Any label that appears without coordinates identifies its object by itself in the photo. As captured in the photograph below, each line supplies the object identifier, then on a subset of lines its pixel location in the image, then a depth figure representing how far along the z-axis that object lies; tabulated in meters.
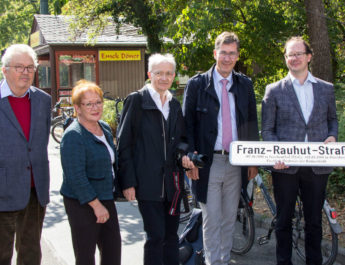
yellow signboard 20.25
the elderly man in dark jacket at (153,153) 3.19
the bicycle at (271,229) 3.92
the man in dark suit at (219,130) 3.48
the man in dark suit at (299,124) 3.49
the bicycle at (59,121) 11.80
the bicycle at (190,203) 5.53
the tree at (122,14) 13.69
